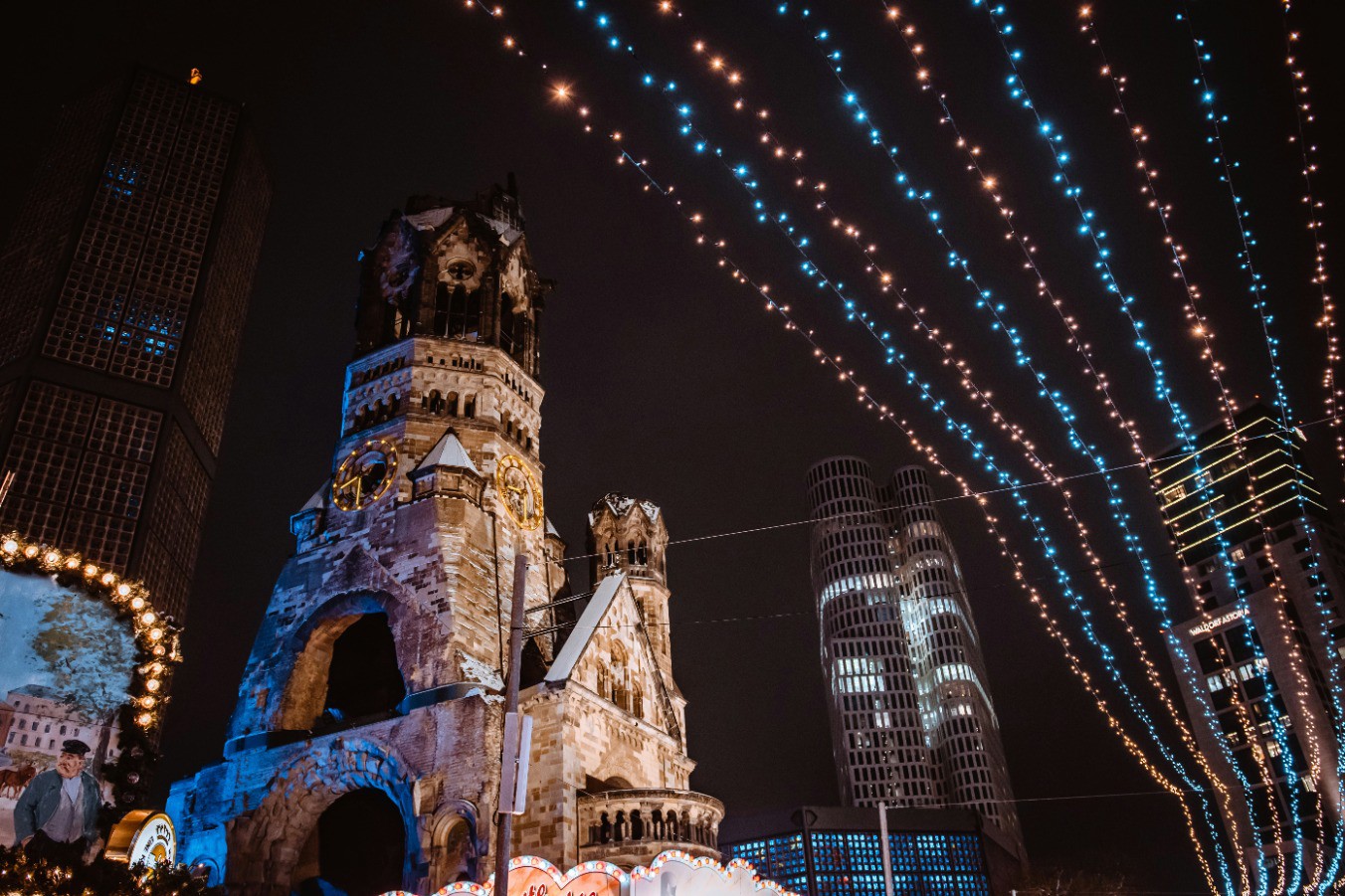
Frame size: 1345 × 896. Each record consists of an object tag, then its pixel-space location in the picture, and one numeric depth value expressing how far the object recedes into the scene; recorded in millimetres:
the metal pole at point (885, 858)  23997
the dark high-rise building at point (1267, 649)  100312
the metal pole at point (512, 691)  12859
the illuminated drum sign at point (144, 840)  14820
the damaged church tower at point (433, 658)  25484
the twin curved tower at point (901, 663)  122438
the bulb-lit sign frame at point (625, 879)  20172
